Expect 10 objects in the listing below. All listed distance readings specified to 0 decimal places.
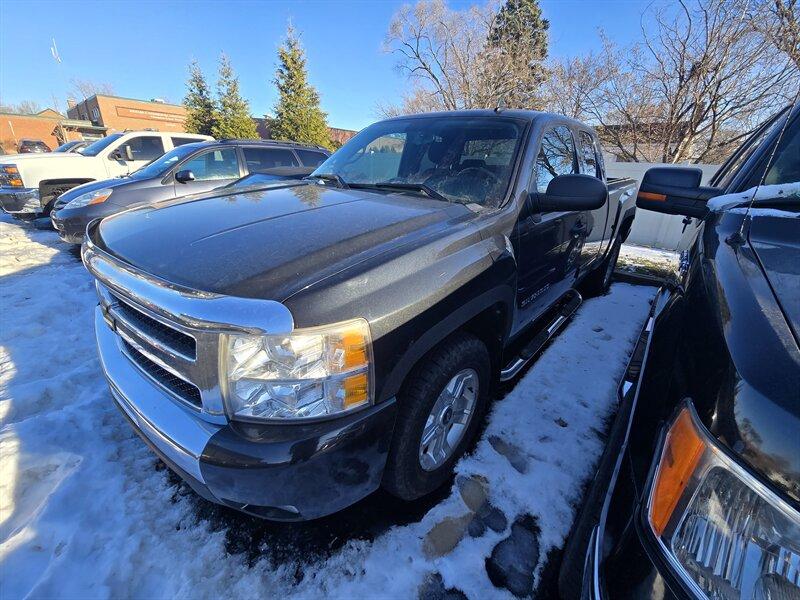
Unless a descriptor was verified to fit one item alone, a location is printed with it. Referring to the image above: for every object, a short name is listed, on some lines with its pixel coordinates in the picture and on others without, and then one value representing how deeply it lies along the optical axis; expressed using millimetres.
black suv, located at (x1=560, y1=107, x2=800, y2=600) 683
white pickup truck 7500
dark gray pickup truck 1236
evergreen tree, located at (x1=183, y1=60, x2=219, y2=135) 22516
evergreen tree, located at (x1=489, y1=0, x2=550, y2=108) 16750
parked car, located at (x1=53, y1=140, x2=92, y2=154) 12548
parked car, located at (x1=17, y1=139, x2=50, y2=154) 27531
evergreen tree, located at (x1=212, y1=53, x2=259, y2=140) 22547
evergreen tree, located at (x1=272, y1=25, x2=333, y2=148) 22219
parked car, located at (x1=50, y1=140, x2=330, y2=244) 5488
